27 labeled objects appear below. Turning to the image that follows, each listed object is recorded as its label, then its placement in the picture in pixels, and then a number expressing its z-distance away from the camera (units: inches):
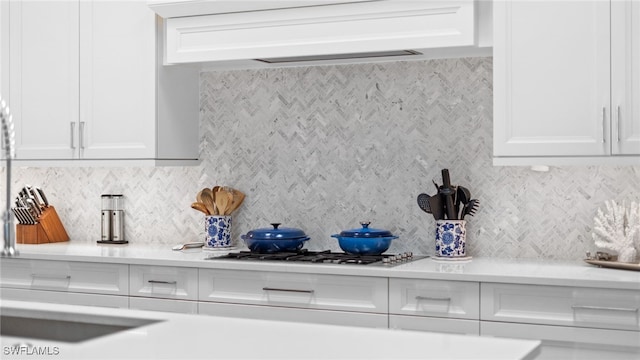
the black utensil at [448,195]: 141.6
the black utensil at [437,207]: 142.9
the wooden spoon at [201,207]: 162.9
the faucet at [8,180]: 70.8
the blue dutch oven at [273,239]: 148.3
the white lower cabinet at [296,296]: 131.3
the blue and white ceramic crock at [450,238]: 140.9
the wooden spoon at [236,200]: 163.3
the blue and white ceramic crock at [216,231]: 161.0
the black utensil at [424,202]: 145.1
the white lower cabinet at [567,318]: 116.6
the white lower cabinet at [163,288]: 143.5
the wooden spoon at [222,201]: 162.2
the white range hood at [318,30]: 135.1
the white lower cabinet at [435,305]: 124.9
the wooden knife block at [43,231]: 174.7
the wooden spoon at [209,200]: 163.3
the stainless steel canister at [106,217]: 173.9
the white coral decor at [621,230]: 130.6
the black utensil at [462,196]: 142.6
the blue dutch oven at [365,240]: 142.8
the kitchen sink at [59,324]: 82.0
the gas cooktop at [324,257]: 136.1
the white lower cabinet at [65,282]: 149.6
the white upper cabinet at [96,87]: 158.6
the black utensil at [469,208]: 142.9
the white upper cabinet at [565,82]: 125.3
